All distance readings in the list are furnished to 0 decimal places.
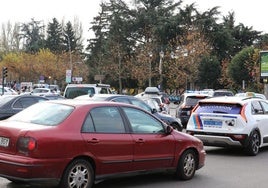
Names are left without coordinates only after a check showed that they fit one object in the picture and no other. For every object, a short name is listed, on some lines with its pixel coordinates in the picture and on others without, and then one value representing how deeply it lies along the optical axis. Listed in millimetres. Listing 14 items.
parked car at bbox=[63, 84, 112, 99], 20203
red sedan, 6762
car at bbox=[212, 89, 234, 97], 34625
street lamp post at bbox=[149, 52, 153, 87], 66688
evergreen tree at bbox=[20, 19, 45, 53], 113625
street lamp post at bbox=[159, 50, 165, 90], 62812
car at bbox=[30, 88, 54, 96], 45322
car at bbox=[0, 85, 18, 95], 38878
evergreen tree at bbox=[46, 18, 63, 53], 99750
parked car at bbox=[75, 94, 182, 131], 14312
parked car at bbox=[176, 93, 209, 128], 20750
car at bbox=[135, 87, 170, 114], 21453
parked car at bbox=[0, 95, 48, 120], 14969
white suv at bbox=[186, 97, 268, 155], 12359
